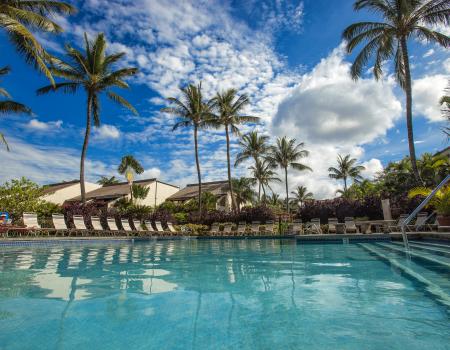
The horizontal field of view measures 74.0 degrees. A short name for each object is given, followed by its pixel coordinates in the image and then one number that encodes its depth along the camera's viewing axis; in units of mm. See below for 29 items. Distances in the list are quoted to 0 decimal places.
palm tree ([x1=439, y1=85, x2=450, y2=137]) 11453
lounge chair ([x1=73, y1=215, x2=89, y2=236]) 15284
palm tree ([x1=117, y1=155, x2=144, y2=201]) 38812
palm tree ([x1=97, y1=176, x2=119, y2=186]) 50594
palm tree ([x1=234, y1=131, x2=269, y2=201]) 32594
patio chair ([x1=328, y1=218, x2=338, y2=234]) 16344
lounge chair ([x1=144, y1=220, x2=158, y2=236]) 18734
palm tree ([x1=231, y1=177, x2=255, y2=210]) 40750
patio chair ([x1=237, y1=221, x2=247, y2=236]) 19427
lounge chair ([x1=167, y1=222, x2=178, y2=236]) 20156
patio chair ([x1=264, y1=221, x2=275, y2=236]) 18956
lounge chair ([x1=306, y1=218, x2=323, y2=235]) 16953
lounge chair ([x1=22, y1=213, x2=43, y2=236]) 13280
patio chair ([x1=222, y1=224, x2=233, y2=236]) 19709
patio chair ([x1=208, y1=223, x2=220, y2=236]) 20016
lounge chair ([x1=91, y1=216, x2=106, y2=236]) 16266
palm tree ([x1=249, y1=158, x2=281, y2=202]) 38272
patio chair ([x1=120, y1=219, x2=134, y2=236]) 17488
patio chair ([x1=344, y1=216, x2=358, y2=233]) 15586
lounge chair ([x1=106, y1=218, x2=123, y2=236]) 17022
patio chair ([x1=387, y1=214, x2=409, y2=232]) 13579
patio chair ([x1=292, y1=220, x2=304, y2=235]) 17188
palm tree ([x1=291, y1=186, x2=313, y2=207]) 60144
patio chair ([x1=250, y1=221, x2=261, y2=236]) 19094
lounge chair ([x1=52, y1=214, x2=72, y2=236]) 14555
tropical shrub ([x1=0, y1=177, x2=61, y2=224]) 16297
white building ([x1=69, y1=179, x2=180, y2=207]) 34138
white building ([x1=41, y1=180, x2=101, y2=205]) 33056
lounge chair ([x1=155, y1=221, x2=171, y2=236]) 19312
